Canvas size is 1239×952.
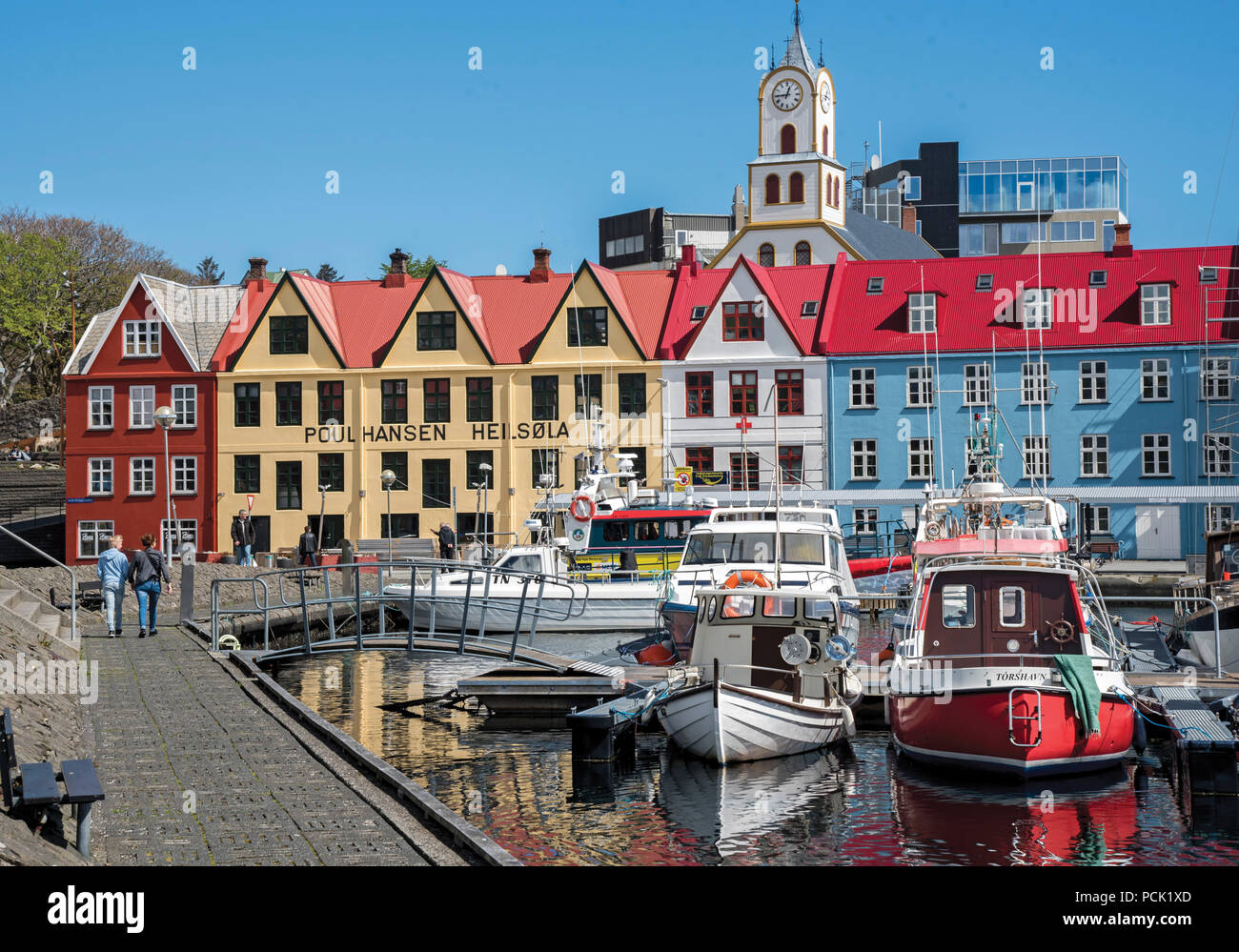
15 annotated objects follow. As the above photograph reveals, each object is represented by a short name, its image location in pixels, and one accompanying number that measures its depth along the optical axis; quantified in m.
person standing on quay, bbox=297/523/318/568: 44.19
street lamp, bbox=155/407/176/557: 35.16
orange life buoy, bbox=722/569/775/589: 21.00
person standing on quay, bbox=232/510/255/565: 46.16
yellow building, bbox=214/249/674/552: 52.28
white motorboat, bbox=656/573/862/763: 18.81
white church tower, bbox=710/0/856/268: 69.75
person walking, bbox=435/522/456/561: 46.72
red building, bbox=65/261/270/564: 53.34
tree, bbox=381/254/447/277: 85.62
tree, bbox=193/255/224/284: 110.94
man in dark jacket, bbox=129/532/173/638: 25.78
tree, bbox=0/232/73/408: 73.94
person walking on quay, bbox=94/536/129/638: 25.20
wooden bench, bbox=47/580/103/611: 29.66
